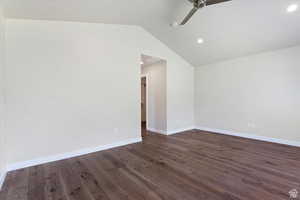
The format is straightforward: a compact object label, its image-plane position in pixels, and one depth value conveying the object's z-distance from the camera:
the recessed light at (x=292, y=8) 2.50
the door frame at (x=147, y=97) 5.60
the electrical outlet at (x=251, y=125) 4.24
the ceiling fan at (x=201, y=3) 2.21
